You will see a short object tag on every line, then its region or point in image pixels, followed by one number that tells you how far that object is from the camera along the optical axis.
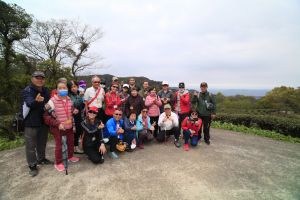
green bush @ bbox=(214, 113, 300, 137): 6.07
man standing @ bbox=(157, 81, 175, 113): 5.13
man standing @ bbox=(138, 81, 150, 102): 5.75
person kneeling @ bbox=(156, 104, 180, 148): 4.61
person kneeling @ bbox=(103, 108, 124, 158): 3.80
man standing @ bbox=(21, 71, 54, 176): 2.82
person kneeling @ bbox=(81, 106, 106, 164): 3.44
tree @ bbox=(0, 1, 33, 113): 11.72
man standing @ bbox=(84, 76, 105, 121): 4.00
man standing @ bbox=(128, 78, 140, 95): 5.51
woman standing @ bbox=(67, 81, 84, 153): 3.71
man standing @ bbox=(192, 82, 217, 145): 4.81
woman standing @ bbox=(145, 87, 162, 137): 4.85
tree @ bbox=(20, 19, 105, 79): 15.32
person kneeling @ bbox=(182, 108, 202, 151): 4.45
